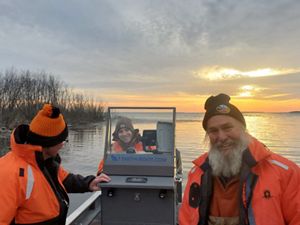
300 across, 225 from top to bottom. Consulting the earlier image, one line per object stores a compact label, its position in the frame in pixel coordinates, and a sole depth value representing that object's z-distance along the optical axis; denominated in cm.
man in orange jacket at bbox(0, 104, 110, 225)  195
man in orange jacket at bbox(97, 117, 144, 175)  412
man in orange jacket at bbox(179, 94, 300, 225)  172
